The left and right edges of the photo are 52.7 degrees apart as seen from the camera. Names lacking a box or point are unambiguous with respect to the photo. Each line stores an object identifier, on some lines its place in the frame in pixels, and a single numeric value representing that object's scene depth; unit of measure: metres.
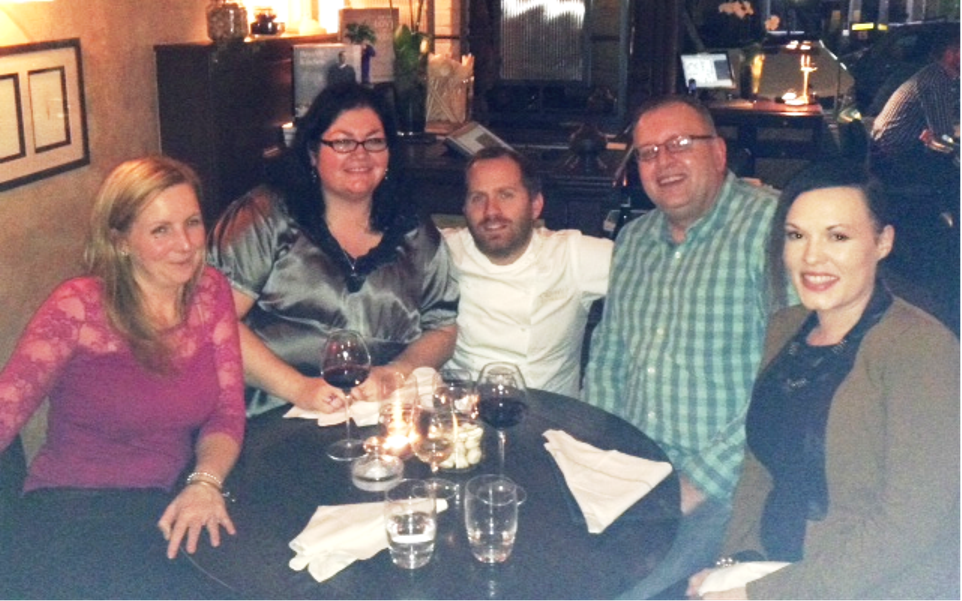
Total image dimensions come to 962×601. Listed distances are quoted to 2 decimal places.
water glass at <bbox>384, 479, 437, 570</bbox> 1.40
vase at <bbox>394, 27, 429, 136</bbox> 4.34
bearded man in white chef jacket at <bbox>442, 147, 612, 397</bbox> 2.39
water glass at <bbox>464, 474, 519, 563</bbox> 1.40
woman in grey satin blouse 2.32
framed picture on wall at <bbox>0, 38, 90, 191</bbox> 2.48
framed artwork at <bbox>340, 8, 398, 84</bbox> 4.40
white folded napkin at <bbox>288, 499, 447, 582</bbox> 1.40
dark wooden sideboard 3.23
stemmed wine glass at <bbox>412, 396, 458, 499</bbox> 1.70
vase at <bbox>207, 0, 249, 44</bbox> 3.40
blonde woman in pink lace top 1.87
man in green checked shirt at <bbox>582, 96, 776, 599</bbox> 2.00
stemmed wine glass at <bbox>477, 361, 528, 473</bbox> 1.71
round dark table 1.36
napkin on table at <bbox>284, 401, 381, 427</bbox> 1.91
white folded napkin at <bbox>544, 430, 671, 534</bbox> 1.54
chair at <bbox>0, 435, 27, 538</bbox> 1.86
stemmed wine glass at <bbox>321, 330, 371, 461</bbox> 1.88
